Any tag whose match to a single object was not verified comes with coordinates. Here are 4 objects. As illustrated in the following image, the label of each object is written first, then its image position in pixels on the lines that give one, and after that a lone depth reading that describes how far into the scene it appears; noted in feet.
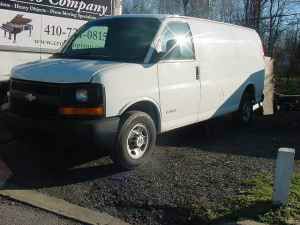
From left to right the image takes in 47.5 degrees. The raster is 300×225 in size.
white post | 11.10
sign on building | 19.21
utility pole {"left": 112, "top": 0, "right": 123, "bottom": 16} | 24.14
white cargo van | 13.26
